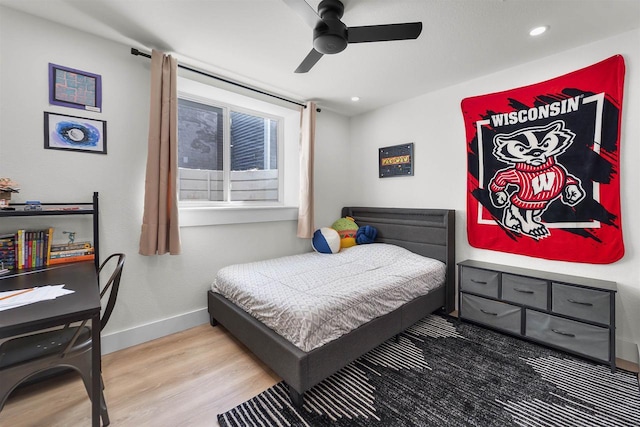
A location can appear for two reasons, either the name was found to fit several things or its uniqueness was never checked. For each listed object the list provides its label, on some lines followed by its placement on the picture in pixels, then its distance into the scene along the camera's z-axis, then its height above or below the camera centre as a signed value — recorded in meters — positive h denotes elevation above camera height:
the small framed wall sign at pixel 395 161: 3.40 +0.65
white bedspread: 1.74 -0.61
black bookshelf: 1.64 -0.03
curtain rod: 2.20 +1.30
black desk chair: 1.20 -0.72
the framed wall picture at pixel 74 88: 1.97 +0.89
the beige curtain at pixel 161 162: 2.24 +0.38
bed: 1.65 -0.87
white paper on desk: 1.18 -0.42
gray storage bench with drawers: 1.96 -0.77
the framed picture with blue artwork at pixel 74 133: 1.97 +0.56
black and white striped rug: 1.54 -1.16
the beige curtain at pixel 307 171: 3.34 +0.48
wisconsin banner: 2.13 +0.40
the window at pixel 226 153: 2.87 +0.65
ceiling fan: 1.56 +1.06
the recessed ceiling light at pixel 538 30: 2.00 +1.36
